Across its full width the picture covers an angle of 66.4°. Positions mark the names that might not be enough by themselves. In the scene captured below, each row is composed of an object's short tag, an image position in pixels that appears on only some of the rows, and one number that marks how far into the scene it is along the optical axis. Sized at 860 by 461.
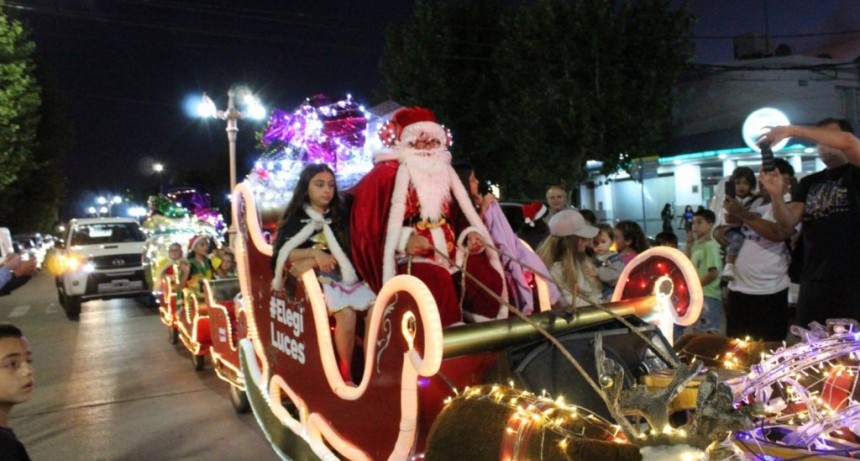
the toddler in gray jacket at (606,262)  4.74
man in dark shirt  3.08
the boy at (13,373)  2.37
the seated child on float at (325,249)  3.80
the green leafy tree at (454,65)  21.02
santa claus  3.56
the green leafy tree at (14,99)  18.52
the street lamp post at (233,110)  11.26
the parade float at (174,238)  8.20
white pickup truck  13.50
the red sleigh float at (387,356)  2.56
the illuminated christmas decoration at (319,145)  5.75
